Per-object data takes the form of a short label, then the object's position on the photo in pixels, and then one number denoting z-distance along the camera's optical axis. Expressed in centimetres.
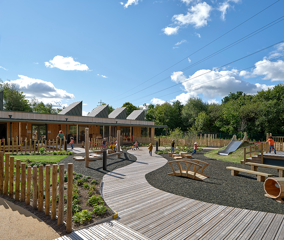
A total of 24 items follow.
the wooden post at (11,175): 518
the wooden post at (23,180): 481
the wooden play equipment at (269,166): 851
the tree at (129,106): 6768
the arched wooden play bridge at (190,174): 800
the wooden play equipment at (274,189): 566
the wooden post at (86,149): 997
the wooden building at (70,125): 1973
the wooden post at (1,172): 549
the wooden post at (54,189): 397
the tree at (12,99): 5394
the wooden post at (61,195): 376
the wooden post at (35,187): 446
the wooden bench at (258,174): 776
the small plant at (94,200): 495
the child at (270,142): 1334
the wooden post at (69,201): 364
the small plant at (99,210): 438
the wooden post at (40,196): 441
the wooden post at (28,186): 466
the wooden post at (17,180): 489
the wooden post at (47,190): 404
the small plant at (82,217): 401
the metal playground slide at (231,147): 1694
